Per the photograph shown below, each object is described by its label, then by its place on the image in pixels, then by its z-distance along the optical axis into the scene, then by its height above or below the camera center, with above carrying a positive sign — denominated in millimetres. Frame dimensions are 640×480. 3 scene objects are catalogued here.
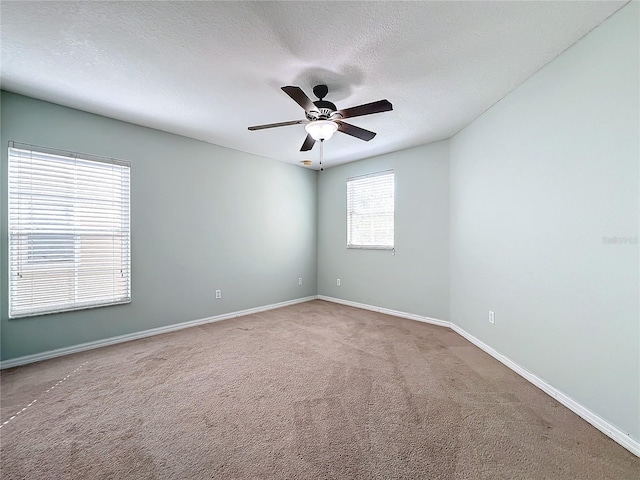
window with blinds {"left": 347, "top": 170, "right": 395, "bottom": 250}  4438 +485
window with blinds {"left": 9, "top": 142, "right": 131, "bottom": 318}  2617 +70
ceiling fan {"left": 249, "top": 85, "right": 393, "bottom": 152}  2104 +1043
